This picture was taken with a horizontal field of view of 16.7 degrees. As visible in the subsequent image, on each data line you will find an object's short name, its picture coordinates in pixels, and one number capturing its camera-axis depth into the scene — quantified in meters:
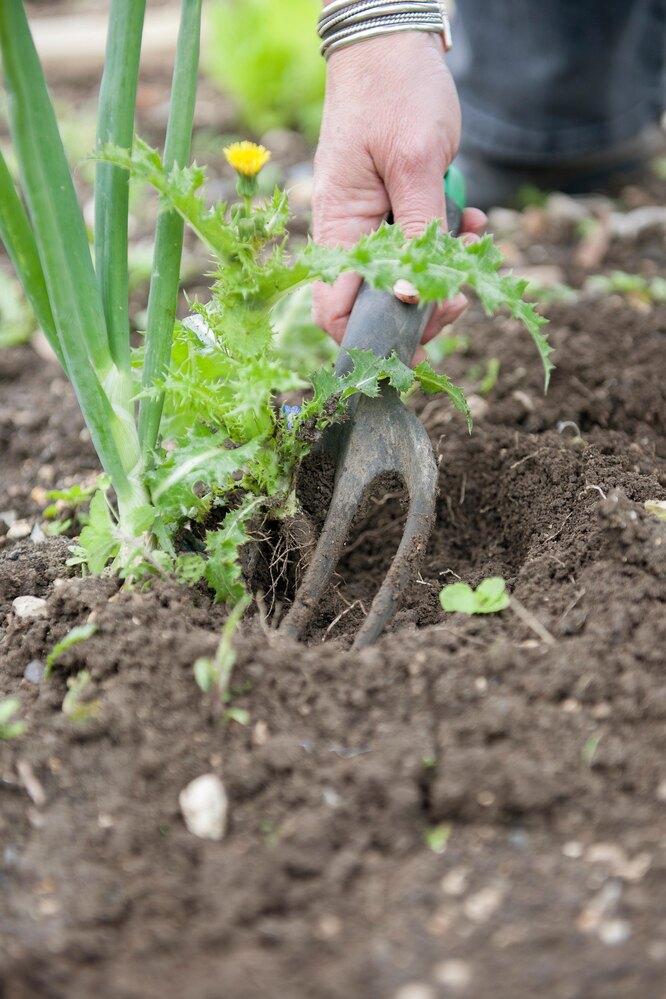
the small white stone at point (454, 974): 0.82
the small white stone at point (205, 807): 0.87
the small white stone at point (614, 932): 0.83
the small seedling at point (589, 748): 0.87
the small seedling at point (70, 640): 0.93
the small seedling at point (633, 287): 1.28
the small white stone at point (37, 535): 1.06
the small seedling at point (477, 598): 0.94
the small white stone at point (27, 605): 0.99
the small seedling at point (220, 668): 0.90
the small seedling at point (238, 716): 0.90
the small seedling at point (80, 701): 0.91
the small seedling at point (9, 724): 0.92
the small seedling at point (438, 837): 0.86
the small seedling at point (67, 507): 1.06
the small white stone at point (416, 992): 0.82
